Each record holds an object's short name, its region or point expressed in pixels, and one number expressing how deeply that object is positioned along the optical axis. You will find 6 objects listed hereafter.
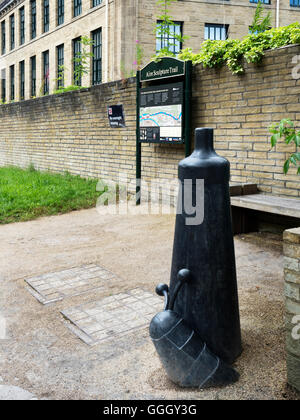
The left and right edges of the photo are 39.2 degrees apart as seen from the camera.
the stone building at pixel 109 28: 19.78
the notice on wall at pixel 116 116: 10.45
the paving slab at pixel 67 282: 4.58
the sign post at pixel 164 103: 7.97
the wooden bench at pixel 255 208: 5.41
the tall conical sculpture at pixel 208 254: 2.79
